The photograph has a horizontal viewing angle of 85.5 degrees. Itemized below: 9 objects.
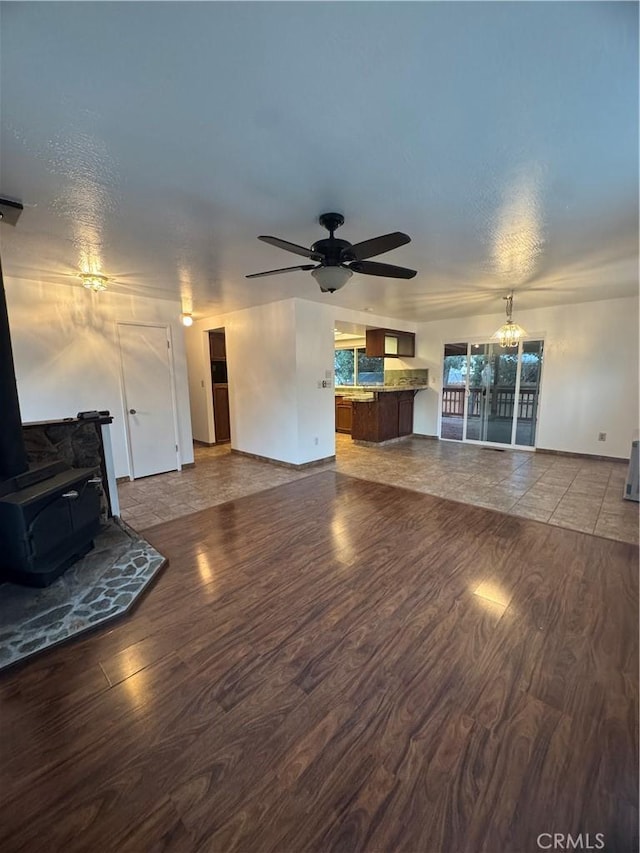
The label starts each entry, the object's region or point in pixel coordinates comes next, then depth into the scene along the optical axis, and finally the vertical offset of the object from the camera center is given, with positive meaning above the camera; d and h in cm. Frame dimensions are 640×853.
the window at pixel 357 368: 784 +18
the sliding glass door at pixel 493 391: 620 -32
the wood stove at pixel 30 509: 216 -84
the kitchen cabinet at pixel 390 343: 664 +64
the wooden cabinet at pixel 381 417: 666 -81
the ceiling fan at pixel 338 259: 227 +81
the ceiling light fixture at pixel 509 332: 494 +59
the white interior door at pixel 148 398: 470 -27
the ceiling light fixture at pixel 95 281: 351 +99
